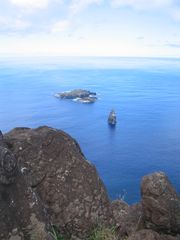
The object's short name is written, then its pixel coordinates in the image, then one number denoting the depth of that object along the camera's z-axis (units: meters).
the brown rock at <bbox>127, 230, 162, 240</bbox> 9.43
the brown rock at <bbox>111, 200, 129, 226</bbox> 12.05
